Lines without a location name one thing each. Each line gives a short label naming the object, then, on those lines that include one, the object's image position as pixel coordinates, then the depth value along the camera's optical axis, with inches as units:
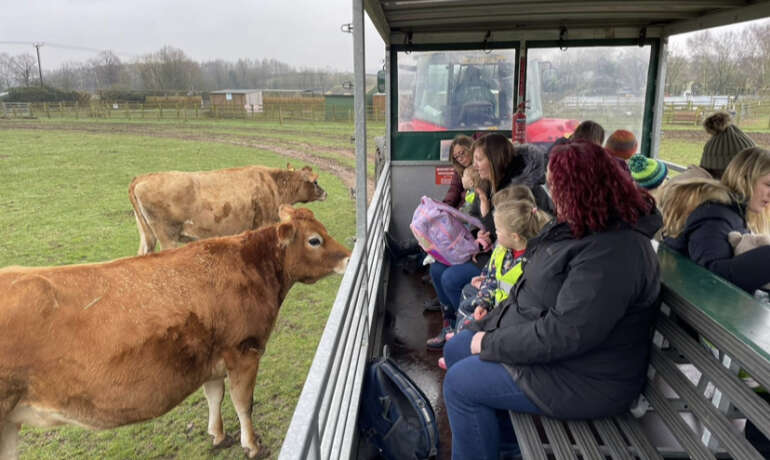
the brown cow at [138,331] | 97.6
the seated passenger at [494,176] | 124.5
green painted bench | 52.2
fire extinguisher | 222.7
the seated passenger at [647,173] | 138.2
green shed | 1098.4
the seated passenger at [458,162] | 164.6
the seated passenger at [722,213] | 80.2
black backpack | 85.9
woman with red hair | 62.2
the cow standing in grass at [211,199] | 293.9
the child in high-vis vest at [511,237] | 94.3
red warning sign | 226.4
